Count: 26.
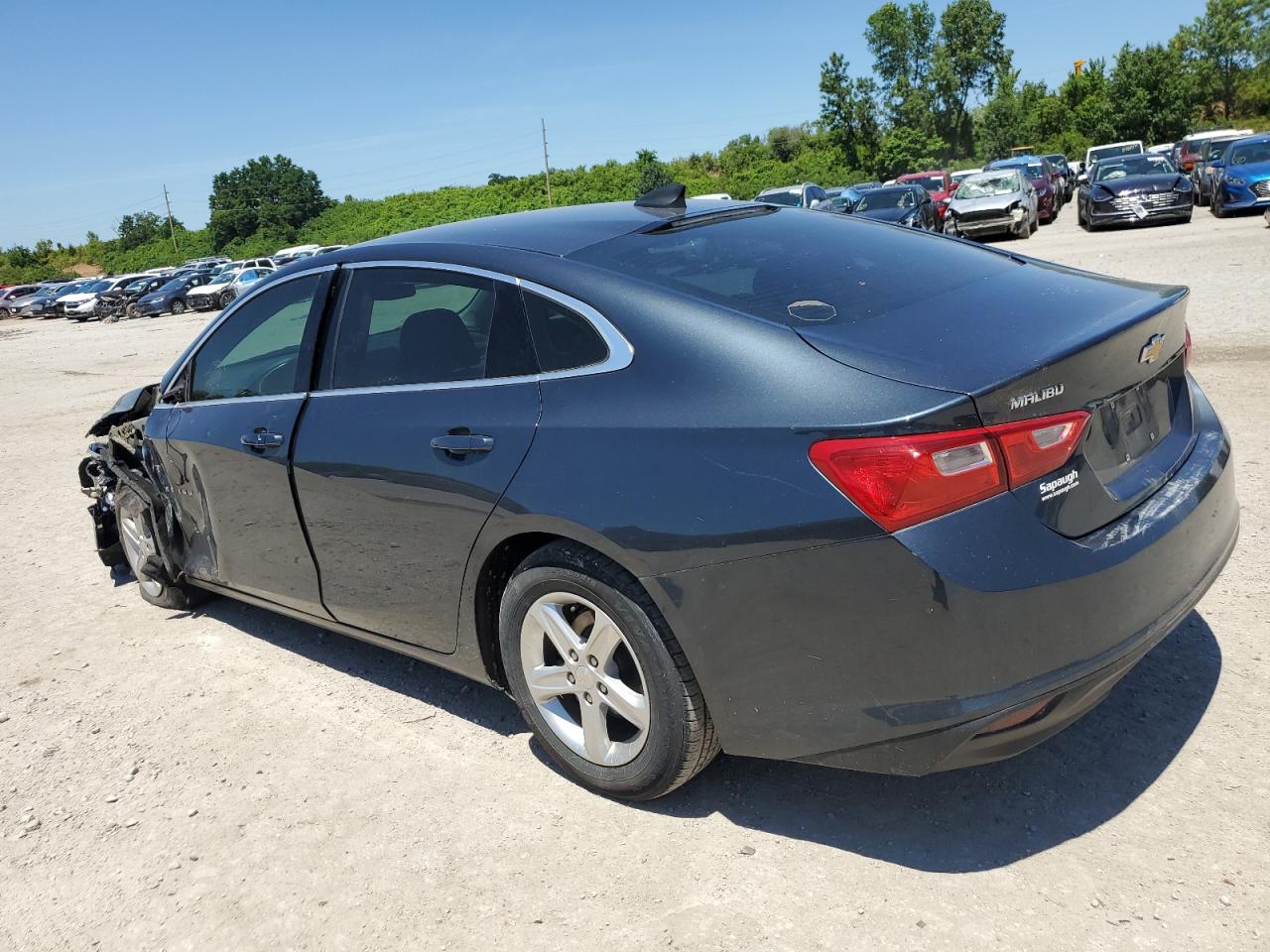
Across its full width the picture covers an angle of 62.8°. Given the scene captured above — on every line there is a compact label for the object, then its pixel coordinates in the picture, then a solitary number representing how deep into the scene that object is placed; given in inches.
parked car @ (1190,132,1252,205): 895.1
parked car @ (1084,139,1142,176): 1491.4
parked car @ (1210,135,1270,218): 812.6
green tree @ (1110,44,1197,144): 2480.3
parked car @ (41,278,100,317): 1948.8
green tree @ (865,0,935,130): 3681.1
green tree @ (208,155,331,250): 3858.3
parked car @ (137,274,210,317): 1638.8
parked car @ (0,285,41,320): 2185.2
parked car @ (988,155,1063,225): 1090.7
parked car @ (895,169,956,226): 1439.5
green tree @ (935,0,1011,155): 3828.7
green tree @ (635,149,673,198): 2677.2
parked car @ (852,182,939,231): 868.0
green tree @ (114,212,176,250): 4045.3
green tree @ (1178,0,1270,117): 3287.4
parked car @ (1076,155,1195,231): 823.7
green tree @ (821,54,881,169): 3174.2
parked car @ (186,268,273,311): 1571.1
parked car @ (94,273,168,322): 1676.1
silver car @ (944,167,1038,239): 916.0
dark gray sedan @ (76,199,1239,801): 93.0
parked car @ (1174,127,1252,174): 1277.8
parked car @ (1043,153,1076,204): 1411.2
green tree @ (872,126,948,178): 3004.4
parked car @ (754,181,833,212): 1111.6
